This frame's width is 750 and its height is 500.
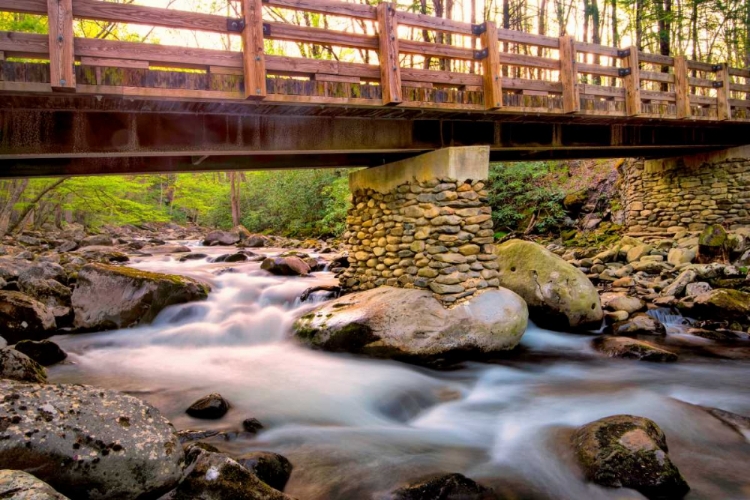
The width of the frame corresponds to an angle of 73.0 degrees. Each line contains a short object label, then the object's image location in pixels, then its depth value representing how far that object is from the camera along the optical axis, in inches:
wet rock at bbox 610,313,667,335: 349.4
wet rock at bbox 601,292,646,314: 378.3
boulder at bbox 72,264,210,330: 329.7
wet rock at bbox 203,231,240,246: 911.0
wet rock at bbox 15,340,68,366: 252.2
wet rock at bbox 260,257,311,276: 489.1
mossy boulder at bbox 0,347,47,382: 178.2
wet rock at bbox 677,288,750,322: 348.8
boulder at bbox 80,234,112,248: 778.8
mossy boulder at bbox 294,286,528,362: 286.0
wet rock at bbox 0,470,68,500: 85.8
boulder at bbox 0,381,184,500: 111.1
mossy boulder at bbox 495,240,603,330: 348.5
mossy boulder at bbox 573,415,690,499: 149.9
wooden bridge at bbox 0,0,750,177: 200.4
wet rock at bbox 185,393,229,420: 206.1
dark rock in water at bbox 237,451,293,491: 153.0
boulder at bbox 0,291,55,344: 280.2
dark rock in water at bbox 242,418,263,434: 195.1
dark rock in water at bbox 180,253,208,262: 647.4
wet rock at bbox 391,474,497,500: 145.4
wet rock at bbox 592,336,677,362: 290.0
